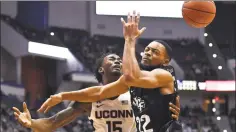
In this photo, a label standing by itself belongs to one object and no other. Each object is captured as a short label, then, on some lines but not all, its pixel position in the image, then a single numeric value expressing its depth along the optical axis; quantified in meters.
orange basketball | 4.82
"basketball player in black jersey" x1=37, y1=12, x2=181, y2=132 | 3.82
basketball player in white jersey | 4.70
